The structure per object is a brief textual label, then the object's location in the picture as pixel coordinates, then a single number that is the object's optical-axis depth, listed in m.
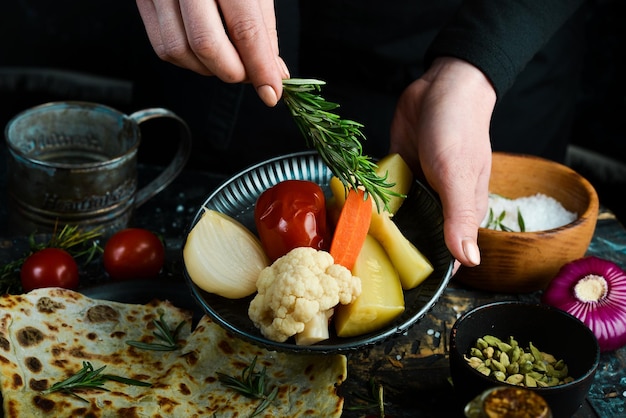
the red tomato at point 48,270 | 0.52
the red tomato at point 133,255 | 0.54
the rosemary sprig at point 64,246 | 0.55
